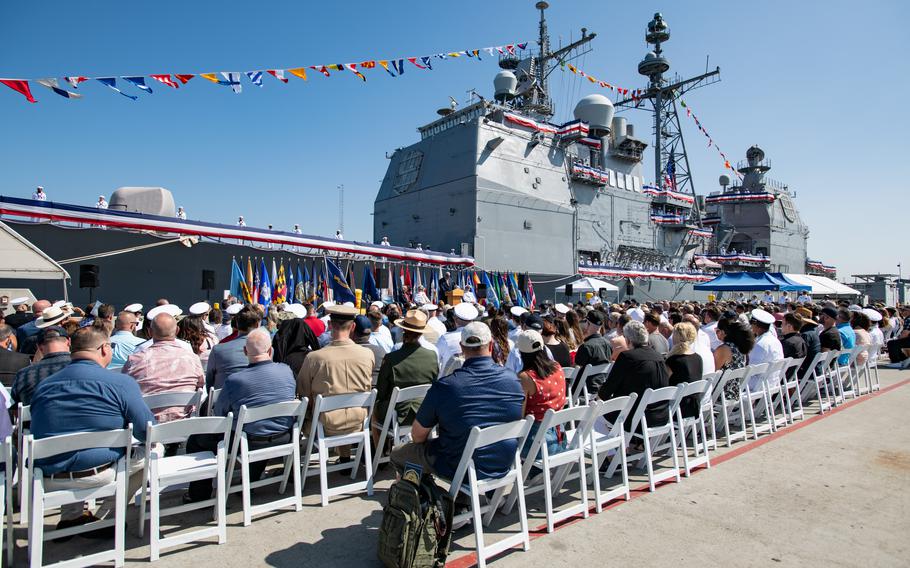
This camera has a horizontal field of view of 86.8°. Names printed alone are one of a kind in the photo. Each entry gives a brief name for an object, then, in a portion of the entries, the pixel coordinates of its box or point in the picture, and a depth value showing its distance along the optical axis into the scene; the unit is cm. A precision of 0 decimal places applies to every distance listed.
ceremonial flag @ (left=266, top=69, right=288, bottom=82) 1205
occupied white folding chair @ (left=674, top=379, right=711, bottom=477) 461
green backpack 277
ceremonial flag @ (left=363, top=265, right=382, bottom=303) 1512
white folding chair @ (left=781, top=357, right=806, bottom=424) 655
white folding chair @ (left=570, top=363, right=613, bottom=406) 578
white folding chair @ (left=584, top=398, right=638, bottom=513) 386
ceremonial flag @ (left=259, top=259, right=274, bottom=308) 1373
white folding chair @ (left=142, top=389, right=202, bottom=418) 385
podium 1568
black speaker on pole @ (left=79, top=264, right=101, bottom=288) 1080
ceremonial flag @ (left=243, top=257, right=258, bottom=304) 1346
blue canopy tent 1666
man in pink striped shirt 403
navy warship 2131
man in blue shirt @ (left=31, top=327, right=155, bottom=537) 298
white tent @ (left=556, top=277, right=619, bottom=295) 1826
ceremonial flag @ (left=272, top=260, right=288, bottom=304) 1416
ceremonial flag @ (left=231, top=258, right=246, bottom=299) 1313
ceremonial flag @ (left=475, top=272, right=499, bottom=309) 1817
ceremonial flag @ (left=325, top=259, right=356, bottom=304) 1454
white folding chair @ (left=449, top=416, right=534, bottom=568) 297
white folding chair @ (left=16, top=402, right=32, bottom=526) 335
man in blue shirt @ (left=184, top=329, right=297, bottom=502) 381
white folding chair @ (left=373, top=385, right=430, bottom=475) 427
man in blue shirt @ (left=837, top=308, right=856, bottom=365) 831
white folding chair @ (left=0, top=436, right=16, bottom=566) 281
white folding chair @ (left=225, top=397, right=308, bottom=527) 355
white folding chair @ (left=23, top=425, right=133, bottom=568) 274
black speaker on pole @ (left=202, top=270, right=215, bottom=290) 1266
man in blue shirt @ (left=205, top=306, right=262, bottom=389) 469
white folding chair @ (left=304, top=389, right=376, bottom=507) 395
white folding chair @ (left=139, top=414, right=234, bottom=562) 308
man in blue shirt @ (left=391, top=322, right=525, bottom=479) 318
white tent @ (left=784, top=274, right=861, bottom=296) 1753
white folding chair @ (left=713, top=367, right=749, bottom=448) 552
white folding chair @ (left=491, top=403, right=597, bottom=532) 347
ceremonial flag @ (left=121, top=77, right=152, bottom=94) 1005
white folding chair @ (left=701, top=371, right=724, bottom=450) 523
